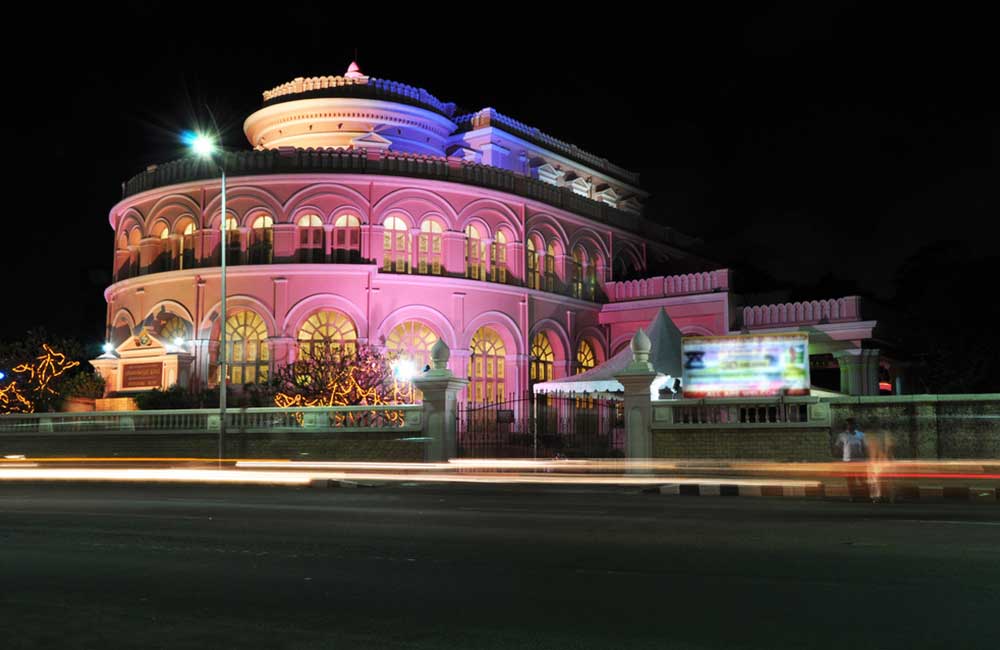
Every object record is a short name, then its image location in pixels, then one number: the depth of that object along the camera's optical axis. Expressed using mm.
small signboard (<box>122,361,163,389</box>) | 31422
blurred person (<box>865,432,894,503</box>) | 14939
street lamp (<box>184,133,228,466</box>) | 22906
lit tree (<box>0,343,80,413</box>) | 32406
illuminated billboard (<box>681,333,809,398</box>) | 20562
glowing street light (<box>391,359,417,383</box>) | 31594
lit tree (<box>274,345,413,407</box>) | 27828
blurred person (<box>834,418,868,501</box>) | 15562
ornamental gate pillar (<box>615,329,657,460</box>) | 21172
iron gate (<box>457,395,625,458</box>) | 24812
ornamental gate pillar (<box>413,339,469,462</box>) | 22406
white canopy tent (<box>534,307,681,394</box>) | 25469
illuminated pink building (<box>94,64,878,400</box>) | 32219
